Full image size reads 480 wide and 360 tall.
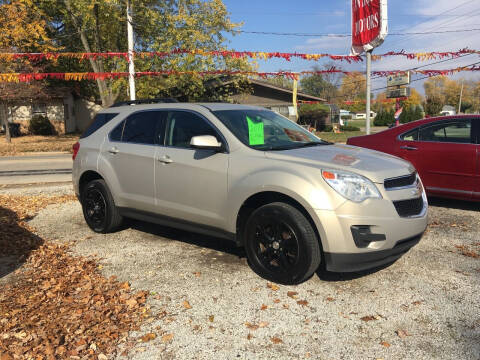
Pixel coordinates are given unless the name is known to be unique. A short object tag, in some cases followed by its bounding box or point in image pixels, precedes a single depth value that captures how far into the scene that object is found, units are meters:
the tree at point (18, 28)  20.34
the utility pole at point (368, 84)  12.84
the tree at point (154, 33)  21.05
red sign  12.38
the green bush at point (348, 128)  46.38
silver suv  3.64
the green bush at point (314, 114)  40.16
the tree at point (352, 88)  80.12
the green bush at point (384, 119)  55.06
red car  6.31
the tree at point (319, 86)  90.25
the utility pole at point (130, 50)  16.06
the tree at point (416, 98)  94.16
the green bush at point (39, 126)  30.86
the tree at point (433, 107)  49.67
